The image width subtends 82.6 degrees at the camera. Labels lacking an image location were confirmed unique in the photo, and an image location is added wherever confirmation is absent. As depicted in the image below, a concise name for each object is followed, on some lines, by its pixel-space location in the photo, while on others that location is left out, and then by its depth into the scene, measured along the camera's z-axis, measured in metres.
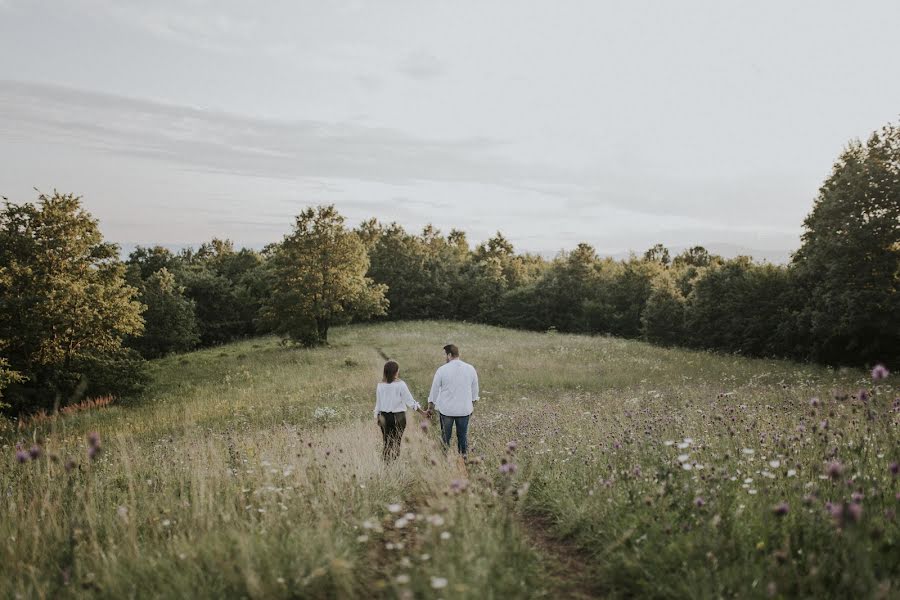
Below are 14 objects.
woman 8.52
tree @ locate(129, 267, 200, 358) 53.09
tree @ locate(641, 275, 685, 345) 47.25
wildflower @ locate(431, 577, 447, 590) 3.00
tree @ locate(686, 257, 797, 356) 35.31
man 8.50
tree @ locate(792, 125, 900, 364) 24.61
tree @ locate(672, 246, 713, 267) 88.90
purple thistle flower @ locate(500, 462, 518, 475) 4.04
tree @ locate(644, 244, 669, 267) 100.19
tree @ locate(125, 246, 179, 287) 69.75
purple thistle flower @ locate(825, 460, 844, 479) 3.05
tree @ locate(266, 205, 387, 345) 38.03
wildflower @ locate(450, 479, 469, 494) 4.02
